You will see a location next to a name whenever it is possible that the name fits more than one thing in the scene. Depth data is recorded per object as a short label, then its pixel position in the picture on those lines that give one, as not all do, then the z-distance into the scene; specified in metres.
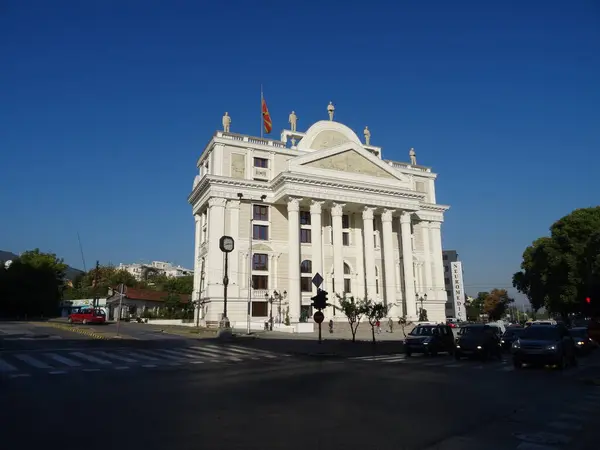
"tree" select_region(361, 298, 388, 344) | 27.70
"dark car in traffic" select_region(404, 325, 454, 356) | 21.52
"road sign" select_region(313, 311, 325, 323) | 24.22
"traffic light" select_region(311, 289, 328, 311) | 23.88
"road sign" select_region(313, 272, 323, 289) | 26.06
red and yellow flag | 54.19
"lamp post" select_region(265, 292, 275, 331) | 48.14
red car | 47.59
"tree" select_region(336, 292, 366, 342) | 27.64
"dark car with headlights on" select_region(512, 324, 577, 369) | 15.74
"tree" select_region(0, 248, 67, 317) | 70.62
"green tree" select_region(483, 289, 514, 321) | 110.12
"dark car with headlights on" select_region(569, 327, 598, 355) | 23.83
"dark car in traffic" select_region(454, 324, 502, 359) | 20.03
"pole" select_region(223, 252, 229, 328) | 30.06
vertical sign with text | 109.94
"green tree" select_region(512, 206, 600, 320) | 44.25
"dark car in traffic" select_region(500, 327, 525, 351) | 25.19
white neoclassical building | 48.62
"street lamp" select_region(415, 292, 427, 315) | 58.61
